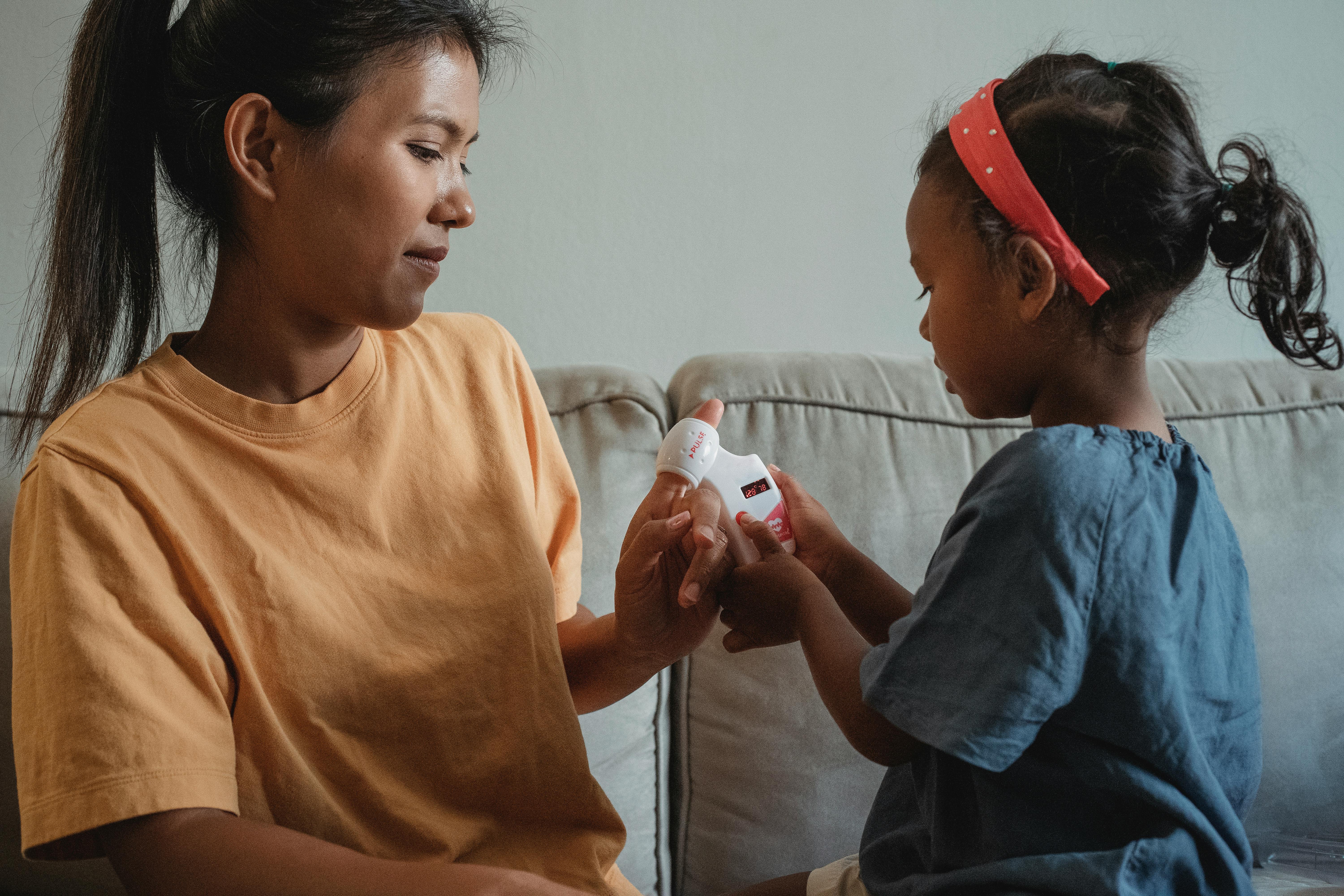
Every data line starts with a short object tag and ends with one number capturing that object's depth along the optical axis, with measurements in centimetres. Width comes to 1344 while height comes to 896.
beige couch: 108
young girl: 65
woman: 61
